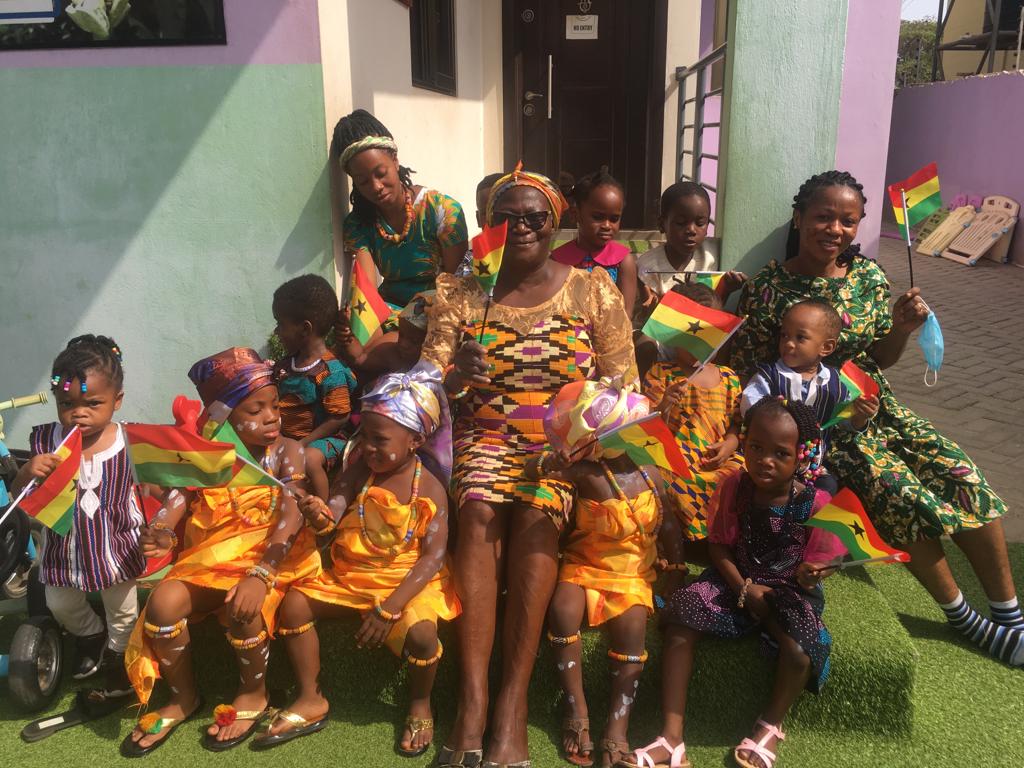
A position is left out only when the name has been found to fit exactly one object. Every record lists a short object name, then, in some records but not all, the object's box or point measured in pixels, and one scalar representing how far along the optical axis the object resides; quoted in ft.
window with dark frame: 19.83
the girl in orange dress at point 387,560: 9.09
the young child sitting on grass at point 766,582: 8.77
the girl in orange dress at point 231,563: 9.12
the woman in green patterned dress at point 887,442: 10.58
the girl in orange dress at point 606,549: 8.98
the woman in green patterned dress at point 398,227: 13.23
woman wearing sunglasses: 9.07
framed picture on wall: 13.16
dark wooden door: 26.32
